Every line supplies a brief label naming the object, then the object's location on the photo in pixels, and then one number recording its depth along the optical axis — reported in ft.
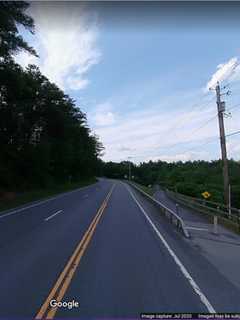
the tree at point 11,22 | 41.44
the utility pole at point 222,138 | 40.81
